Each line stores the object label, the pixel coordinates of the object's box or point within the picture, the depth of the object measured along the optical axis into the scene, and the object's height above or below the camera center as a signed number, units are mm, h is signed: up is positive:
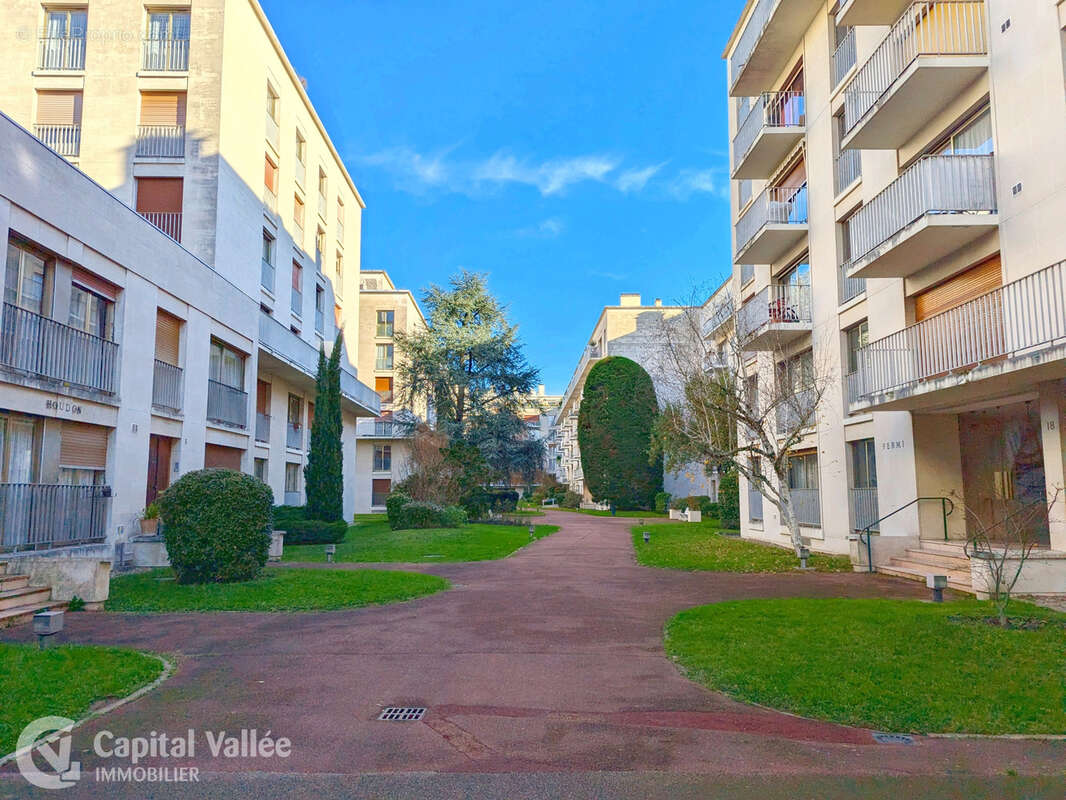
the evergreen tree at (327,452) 23000 +1003
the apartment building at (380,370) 48156 +8099
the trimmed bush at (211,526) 11727 -669
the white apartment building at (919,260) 11023 +4150
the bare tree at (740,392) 16484 +2159
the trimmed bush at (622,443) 43875 +2370
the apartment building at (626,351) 44425 +9858
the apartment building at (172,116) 20781 +10674
